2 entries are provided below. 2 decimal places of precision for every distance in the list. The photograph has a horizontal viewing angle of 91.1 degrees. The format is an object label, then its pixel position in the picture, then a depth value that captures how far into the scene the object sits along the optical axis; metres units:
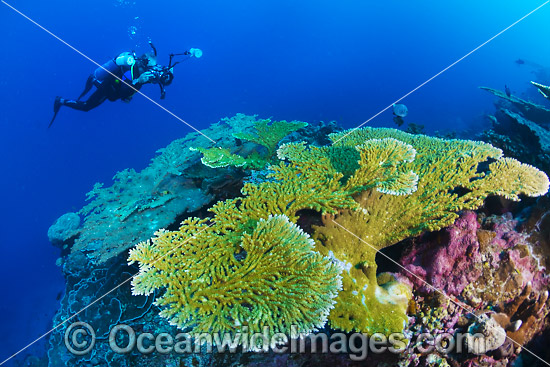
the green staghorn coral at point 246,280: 1.94
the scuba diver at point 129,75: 8.50
